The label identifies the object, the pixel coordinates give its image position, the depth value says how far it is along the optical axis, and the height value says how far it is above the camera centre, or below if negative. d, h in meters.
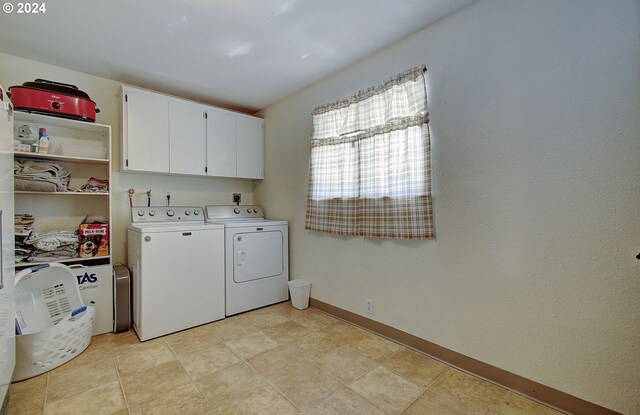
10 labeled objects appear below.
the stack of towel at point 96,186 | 2.59 +0.23
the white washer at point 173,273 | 2.40 -0.61
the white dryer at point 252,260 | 2.94 -0.60
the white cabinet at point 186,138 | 2.80 +0.82
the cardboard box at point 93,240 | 2.45 -0.27
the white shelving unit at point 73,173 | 2.45 +0.37
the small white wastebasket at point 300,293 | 3.08 -0.99
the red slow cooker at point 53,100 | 2.24 +0.96
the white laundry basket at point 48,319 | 1.85 -0.85
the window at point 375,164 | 2.14 +0.38
